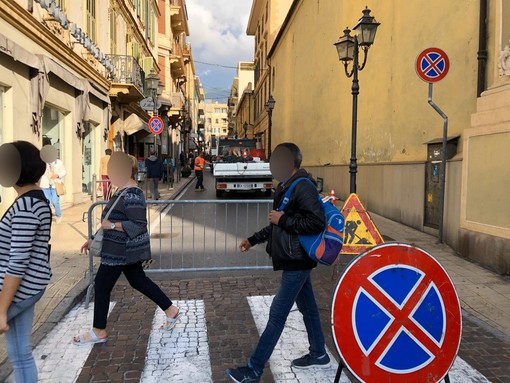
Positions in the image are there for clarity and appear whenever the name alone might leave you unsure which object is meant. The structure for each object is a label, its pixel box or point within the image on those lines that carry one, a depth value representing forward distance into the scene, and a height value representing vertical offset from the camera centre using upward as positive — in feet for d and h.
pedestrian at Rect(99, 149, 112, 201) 34.21 -0.58
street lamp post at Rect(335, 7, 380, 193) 27.94 +8.81
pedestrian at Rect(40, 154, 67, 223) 30.58 -0.81
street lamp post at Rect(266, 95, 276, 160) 77.18 +12.38
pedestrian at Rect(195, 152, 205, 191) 69.87 +0.00
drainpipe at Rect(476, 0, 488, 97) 23.76 +6.92
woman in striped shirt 7.69 -1.63
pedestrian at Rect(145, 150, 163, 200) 48.51 -0.23
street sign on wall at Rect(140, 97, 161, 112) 54.08 +8.29
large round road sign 8.29 -2.85
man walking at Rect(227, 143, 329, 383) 9.62 -1.63
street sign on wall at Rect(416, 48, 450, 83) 24.71 +6.36
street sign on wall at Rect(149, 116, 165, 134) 50.88 +5.42
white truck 52.54 -0.64
